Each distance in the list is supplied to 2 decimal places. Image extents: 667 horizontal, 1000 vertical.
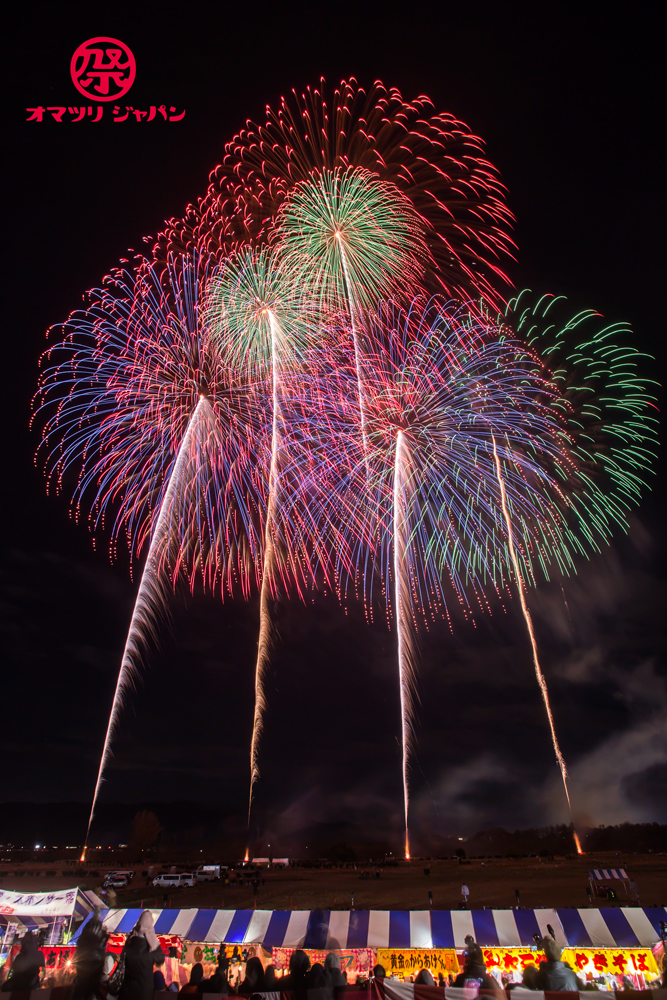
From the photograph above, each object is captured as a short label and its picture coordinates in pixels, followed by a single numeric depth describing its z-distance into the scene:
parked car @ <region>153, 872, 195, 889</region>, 35.00
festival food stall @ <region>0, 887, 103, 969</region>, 12.68
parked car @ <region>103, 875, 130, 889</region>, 32.33
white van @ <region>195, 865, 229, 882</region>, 41.22
